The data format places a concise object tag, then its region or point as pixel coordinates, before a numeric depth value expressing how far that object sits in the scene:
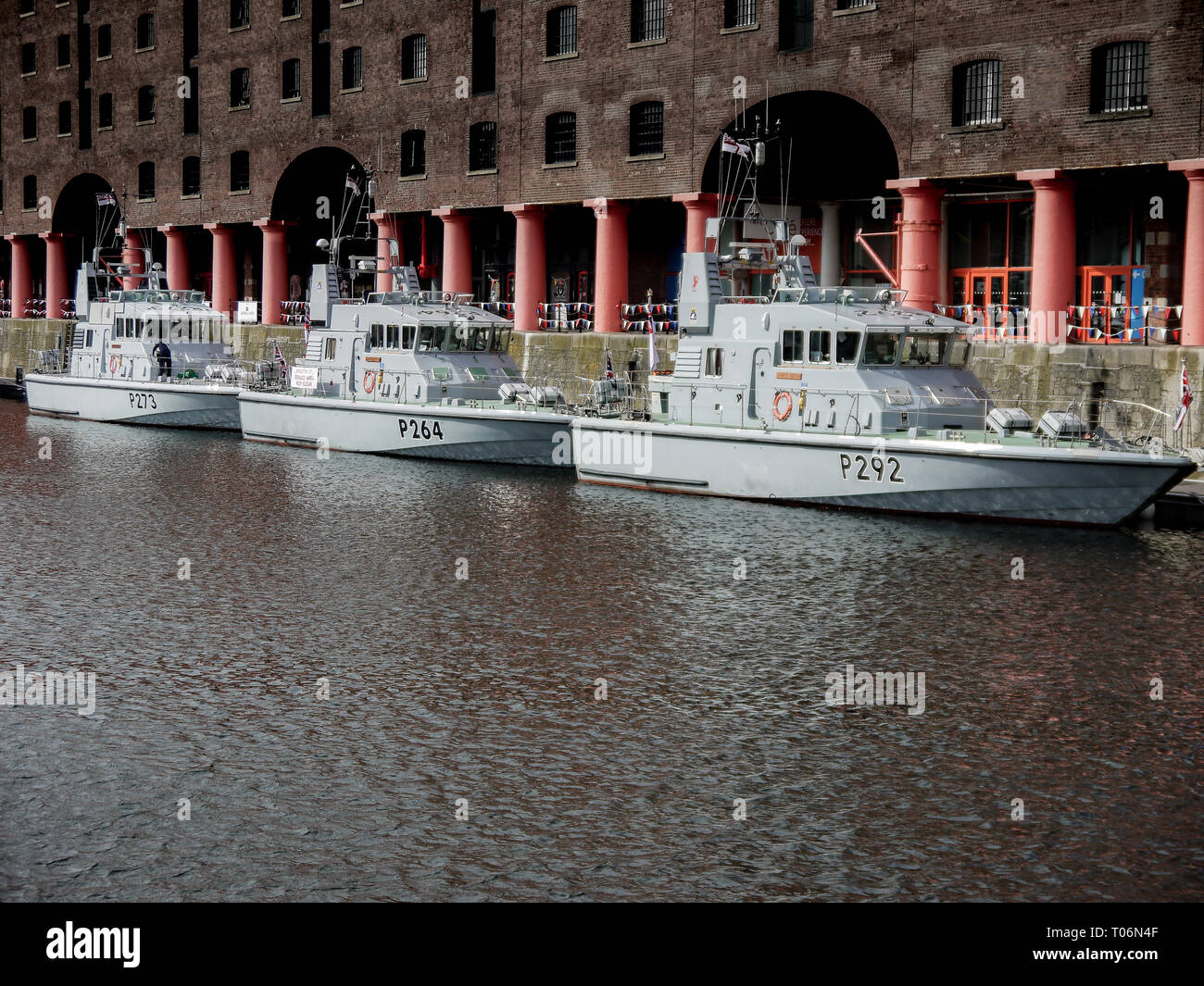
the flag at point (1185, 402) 23.55
